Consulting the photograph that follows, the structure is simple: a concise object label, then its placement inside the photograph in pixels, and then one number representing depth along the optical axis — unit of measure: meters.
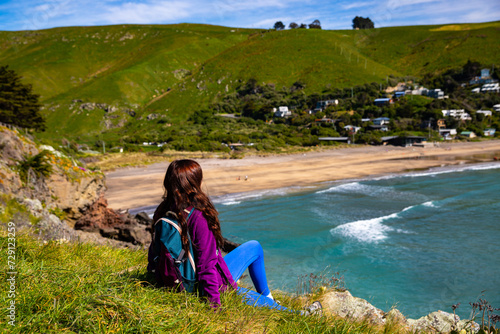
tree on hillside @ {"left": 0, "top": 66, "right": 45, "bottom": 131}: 31.61
